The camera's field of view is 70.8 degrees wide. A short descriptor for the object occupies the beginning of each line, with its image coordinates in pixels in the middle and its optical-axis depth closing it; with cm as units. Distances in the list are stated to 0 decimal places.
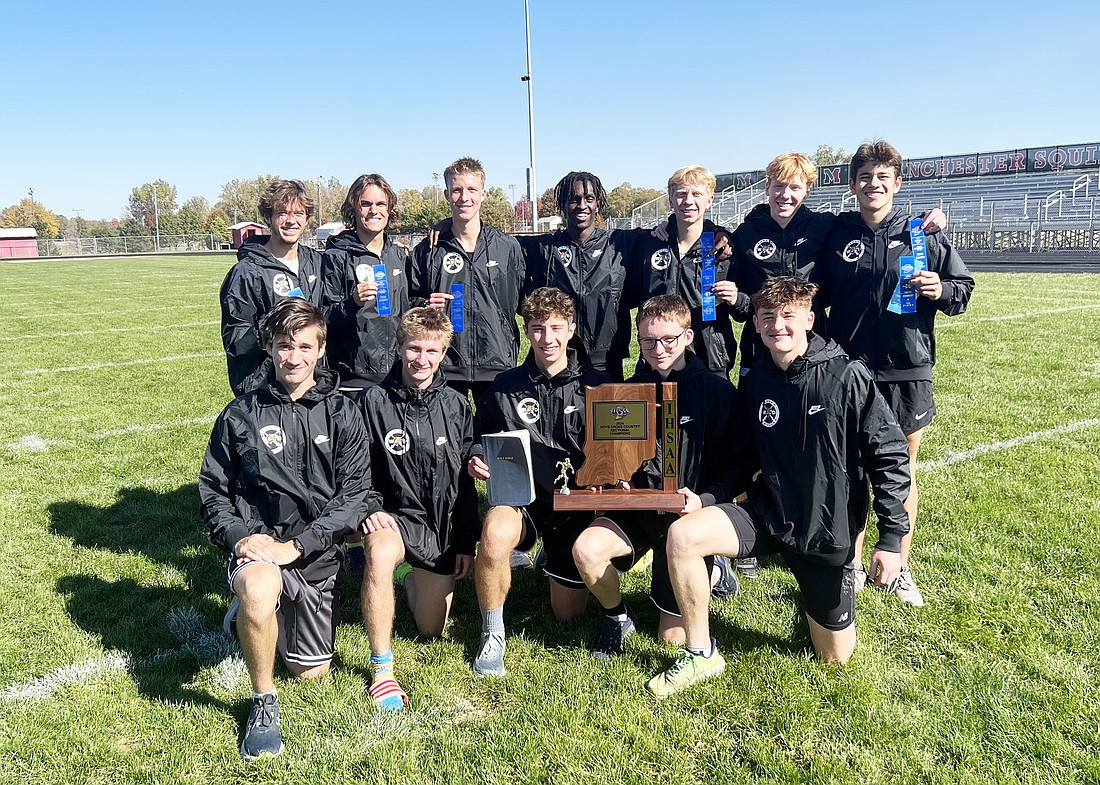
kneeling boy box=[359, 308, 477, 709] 349
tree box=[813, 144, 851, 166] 9072
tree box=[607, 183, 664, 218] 9194
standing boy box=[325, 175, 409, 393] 419
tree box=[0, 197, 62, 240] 10088
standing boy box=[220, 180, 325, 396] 396
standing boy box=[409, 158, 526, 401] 434
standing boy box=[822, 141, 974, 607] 374
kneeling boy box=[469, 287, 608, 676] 356
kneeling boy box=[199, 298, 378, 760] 318
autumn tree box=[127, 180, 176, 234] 11254
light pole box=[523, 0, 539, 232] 2643
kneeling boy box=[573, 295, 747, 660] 339
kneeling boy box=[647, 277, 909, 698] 311
